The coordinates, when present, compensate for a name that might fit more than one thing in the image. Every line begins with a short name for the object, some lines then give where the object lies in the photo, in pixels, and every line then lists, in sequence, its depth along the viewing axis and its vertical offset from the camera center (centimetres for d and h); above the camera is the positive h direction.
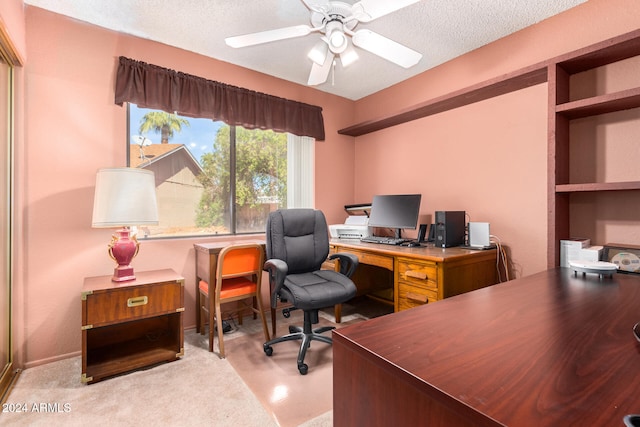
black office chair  205 -46
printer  310 -16
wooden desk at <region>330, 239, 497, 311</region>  204 -43
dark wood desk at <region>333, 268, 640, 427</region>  51 -33
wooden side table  191 -83
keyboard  270 -27
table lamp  196 +4
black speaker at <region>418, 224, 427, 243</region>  279 -20
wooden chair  225 -60
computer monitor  278 +0
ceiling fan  161 +104
